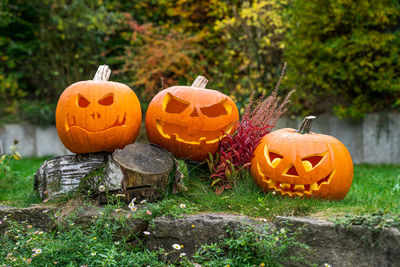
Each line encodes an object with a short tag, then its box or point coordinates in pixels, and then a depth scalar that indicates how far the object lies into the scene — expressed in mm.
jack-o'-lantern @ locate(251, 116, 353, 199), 3012
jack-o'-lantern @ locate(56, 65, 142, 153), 3164
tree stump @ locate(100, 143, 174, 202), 2928
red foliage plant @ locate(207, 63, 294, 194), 3340
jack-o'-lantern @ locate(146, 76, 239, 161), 3283
